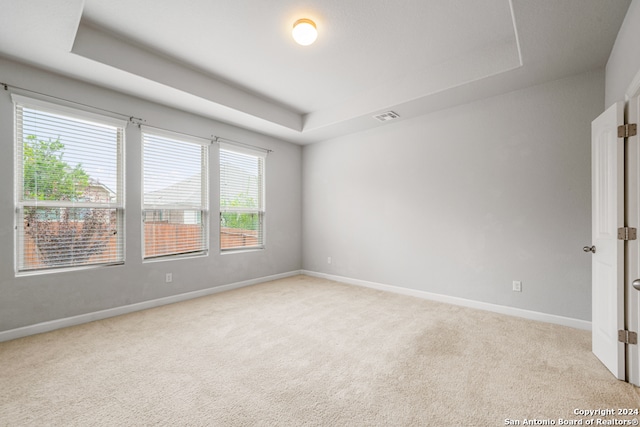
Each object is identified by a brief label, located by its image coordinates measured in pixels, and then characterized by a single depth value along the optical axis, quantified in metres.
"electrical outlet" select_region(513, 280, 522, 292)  3.35
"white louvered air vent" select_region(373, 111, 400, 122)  4.06
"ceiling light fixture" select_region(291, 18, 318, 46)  2.54
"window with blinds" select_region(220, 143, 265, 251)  4.65
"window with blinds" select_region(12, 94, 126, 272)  2.89
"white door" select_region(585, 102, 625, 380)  2.03
